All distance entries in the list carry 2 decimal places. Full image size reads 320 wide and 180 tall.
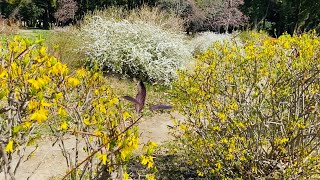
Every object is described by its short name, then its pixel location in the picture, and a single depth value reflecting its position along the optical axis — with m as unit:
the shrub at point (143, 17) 11.28
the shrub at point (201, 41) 14.49
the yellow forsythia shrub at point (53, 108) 1.39
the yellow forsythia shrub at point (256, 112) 3.24
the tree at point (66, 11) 29.33
